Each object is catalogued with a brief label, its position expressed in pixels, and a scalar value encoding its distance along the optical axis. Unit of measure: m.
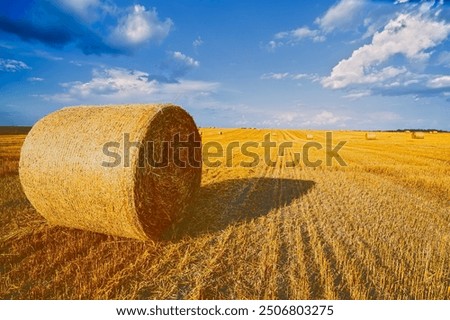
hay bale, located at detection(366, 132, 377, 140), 40.22
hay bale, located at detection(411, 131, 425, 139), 38.59
